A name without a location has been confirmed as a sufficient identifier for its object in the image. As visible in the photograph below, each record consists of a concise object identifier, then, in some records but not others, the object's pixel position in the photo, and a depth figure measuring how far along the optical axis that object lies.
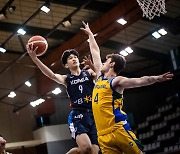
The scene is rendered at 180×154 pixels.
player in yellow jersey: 5.35
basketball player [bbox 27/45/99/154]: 6.50
